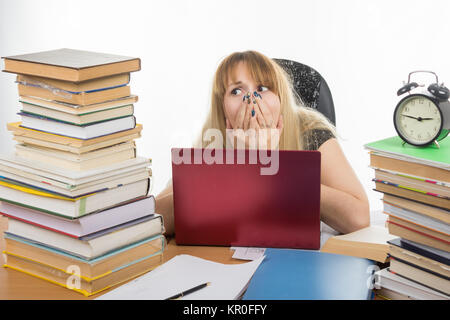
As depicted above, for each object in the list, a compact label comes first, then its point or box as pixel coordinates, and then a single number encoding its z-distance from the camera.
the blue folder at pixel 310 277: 1.15
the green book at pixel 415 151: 1.08
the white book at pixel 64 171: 1.18
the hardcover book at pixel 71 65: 1.16
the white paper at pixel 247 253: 1.35
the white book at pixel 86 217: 1.19
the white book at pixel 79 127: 1.19
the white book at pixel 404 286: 1.13
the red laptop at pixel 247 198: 1.35
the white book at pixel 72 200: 1.19
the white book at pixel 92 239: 1.21
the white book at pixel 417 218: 1.09
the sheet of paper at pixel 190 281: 1.16
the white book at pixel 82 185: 1.18
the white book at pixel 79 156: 1.21
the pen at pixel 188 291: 1.15
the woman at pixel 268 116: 1.84
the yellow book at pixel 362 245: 1.32
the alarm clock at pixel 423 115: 1.16
